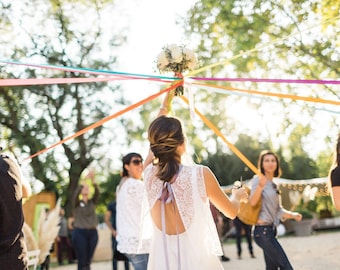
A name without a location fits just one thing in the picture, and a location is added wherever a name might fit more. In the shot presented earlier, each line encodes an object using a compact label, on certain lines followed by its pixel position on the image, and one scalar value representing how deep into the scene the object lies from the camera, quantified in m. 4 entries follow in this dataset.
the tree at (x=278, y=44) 11.30
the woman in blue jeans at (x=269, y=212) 5.53
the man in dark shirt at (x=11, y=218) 3.22
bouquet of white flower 4.89
